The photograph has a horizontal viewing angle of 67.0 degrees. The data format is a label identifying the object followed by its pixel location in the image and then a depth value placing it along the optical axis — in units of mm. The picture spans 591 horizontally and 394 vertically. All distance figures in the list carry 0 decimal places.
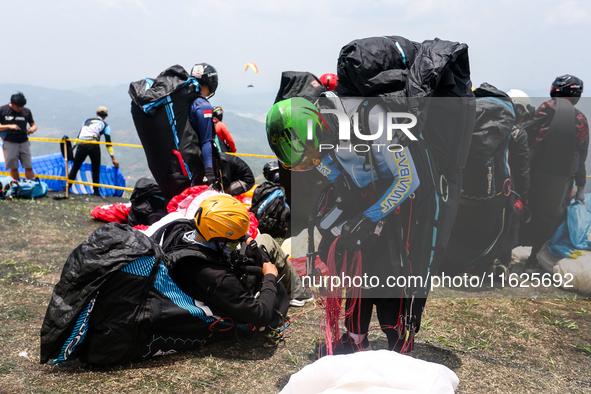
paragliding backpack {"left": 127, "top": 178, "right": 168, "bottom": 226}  6203
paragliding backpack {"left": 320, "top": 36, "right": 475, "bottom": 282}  2250
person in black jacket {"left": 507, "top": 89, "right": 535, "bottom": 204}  4484
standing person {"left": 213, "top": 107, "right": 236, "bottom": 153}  7625
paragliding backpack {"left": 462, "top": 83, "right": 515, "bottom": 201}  4168
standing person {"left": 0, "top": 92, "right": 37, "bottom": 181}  8391
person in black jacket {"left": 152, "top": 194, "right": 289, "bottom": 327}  2873
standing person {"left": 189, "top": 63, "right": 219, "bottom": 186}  4996
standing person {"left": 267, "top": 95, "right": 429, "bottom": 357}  2293
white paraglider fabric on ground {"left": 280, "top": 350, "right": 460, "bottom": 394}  1780
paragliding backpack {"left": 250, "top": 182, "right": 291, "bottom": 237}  6133
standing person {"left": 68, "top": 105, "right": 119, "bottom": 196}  9352
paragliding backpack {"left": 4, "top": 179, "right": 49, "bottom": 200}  8484
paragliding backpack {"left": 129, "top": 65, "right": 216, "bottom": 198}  4863
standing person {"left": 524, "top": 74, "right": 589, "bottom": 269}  4523
